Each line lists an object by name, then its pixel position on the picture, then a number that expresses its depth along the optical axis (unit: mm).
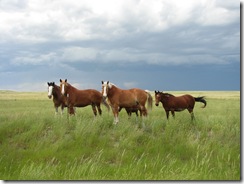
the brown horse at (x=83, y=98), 11672
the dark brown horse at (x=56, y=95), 10922
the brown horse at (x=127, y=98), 10422
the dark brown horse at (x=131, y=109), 10855
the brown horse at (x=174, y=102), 11381
